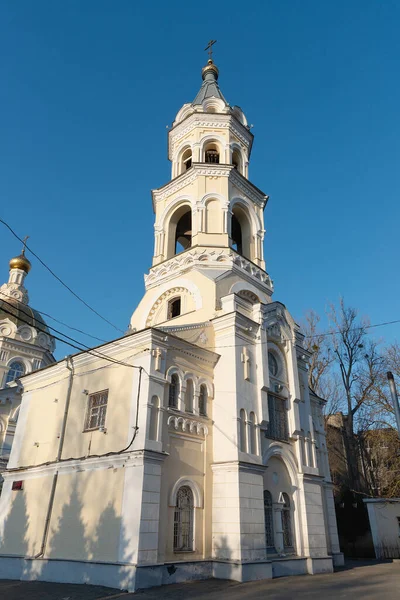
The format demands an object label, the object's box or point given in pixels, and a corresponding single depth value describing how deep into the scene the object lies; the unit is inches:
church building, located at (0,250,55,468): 1066.1
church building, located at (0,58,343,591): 455.5
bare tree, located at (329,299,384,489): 959.0
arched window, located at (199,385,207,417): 555.8
